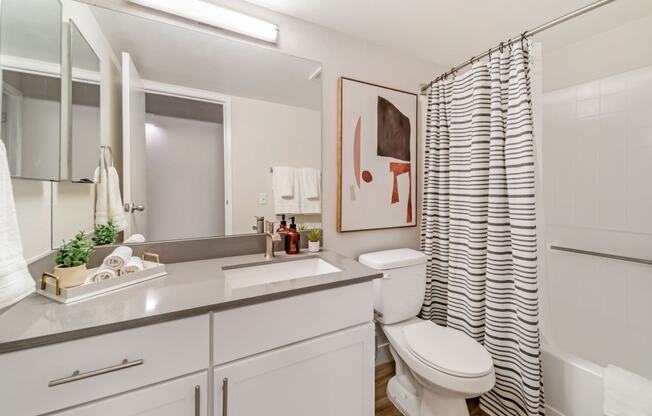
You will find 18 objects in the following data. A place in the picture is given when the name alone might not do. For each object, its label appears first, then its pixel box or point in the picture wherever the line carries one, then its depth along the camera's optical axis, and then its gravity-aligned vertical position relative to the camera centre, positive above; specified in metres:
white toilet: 1.18 -0.71
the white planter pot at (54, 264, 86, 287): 0.84 -0.21
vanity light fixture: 1.23 +0.95
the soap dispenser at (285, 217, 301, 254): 1.45 -0.18
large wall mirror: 1.11 +0.41
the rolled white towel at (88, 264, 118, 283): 0.91 -0.23
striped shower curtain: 1.29 -0.07
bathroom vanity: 0.67 -0.43
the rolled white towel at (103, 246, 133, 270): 0.97 -0.19
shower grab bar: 1.52 -0.30
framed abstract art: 1.69 +0.36
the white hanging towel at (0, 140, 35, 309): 0.62 -0.11
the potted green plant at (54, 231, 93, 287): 0.85 -0.18
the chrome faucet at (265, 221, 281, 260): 1.38 -0.16
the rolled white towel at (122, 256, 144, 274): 0.99 -0.22
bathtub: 1.16 -0.82
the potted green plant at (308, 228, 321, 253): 1.52 -0.19
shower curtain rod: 1.10 +0.84
